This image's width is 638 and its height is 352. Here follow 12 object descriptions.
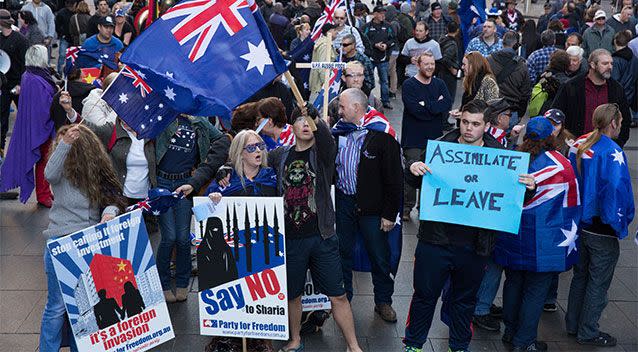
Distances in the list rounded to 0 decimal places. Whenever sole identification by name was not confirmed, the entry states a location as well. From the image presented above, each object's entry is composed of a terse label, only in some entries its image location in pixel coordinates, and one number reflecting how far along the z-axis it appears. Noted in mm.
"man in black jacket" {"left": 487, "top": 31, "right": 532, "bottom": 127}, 10023
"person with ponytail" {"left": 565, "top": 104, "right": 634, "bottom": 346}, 6324
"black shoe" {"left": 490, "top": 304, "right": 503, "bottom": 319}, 7059
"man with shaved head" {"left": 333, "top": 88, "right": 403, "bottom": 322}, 6566
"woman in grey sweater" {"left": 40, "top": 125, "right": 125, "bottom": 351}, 5668
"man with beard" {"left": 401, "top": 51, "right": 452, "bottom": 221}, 8898
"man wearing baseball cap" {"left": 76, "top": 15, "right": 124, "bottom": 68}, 11250
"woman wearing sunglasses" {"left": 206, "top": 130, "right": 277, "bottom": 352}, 6000
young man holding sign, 5785
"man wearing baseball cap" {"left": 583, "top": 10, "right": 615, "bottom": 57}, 15352
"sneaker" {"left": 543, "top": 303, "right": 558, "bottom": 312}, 7262
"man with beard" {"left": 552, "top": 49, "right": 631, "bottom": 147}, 8797
